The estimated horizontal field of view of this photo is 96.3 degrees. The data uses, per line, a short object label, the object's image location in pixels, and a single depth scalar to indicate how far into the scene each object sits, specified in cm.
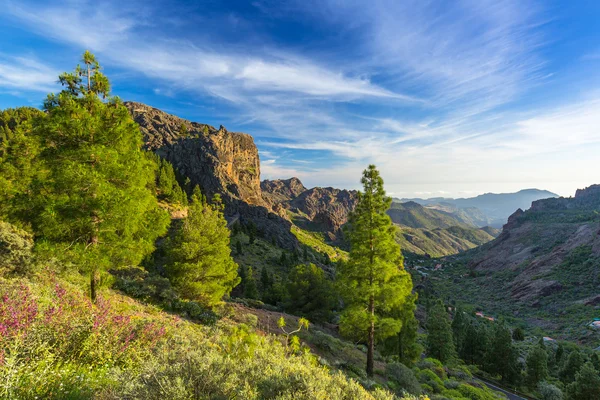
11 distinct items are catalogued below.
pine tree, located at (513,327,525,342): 6177
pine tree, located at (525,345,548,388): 3319
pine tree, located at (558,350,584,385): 3572
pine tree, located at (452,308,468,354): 4906
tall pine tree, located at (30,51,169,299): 903
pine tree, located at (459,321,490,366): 4180
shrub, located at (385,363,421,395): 1566
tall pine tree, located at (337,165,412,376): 1566
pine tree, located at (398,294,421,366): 2534
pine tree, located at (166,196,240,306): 1823
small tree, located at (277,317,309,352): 871
